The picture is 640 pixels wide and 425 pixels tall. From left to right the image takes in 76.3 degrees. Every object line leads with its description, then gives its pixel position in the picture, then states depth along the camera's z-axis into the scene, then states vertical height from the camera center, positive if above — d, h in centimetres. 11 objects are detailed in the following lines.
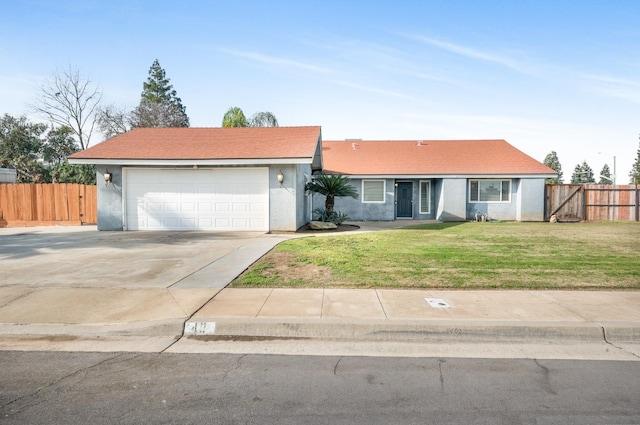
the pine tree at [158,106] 4475 +1078
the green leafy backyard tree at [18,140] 3775 +528
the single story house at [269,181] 1506 +59
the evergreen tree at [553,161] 7900 +630
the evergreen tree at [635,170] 5779 +335
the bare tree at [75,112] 3800 +804
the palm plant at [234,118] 3584 +684
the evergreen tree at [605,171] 9631 +527
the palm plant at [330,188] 1716 +28
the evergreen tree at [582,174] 8719 +410
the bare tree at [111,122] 4159 +773
